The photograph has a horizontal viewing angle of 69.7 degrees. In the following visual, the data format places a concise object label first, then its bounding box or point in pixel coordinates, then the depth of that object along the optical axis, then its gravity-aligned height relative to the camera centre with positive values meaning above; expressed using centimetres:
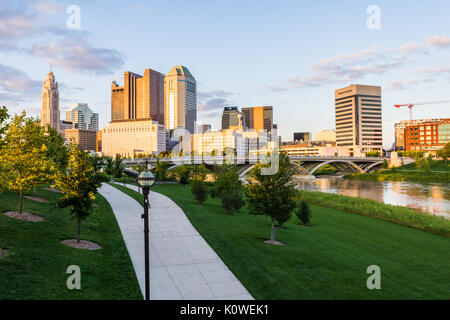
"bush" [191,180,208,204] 3225 -331
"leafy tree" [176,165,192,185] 5703 -278
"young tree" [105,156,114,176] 6192 -175
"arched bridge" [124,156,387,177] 8456 -93
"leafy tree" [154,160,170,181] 6121 -251
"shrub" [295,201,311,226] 2667 -461
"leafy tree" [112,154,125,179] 6134 -203
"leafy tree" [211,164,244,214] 2787 -284
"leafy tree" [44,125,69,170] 3403 +133
